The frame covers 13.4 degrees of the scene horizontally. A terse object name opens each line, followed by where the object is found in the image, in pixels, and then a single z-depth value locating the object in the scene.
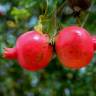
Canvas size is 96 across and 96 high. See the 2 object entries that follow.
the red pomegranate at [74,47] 0.75
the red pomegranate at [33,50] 0.76
